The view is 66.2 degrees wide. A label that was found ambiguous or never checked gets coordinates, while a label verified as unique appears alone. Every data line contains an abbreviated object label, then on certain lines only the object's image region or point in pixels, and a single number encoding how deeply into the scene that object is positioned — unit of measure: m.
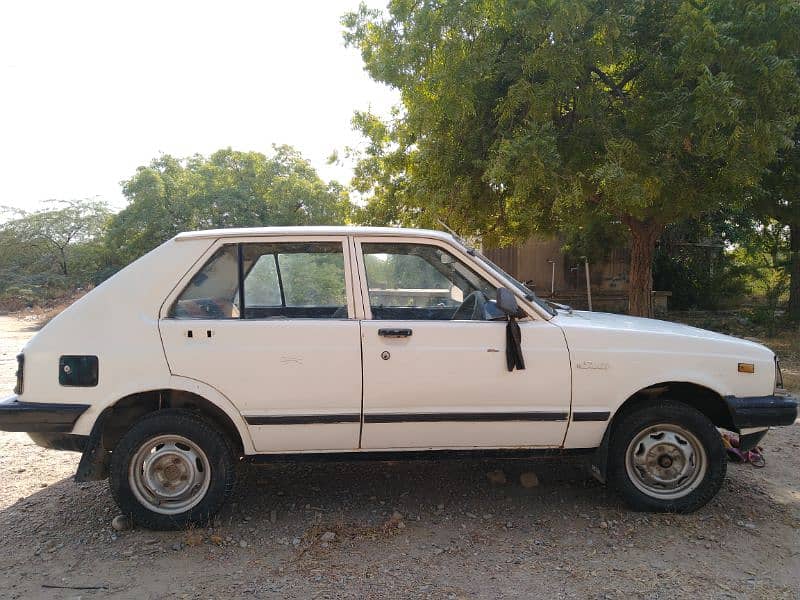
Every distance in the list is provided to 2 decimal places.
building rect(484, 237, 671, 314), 17.23
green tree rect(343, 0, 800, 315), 7.91
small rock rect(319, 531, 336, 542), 3.61
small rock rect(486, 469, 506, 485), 4.52
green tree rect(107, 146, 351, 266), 23.56
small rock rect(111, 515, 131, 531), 3.75
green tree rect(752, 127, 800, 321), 10.74
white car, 3.63
